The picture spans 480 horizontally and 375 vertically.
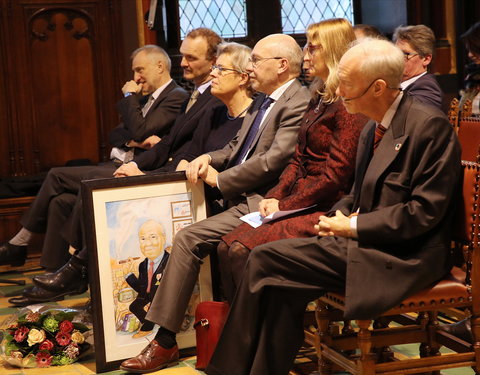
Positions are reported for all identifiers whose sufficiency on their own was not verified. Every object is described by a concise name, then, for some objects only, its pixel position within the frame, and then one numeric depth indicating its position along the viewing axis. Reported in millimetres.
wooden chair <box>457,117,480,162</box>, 3756
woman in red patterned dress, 3660
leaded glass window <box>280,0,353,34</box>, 7586
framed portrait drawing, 4023
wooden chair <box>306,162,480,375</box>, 3064
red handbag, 3855
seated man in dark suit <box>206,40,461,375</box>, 3010
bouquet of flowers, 4172
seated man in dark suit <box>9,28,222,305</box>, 4934
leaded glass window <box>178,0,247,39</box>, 7299
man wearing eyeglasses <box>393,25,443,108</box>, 4591
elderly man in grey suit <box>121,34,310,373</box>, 3994
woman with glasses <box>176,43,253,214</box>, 4576
